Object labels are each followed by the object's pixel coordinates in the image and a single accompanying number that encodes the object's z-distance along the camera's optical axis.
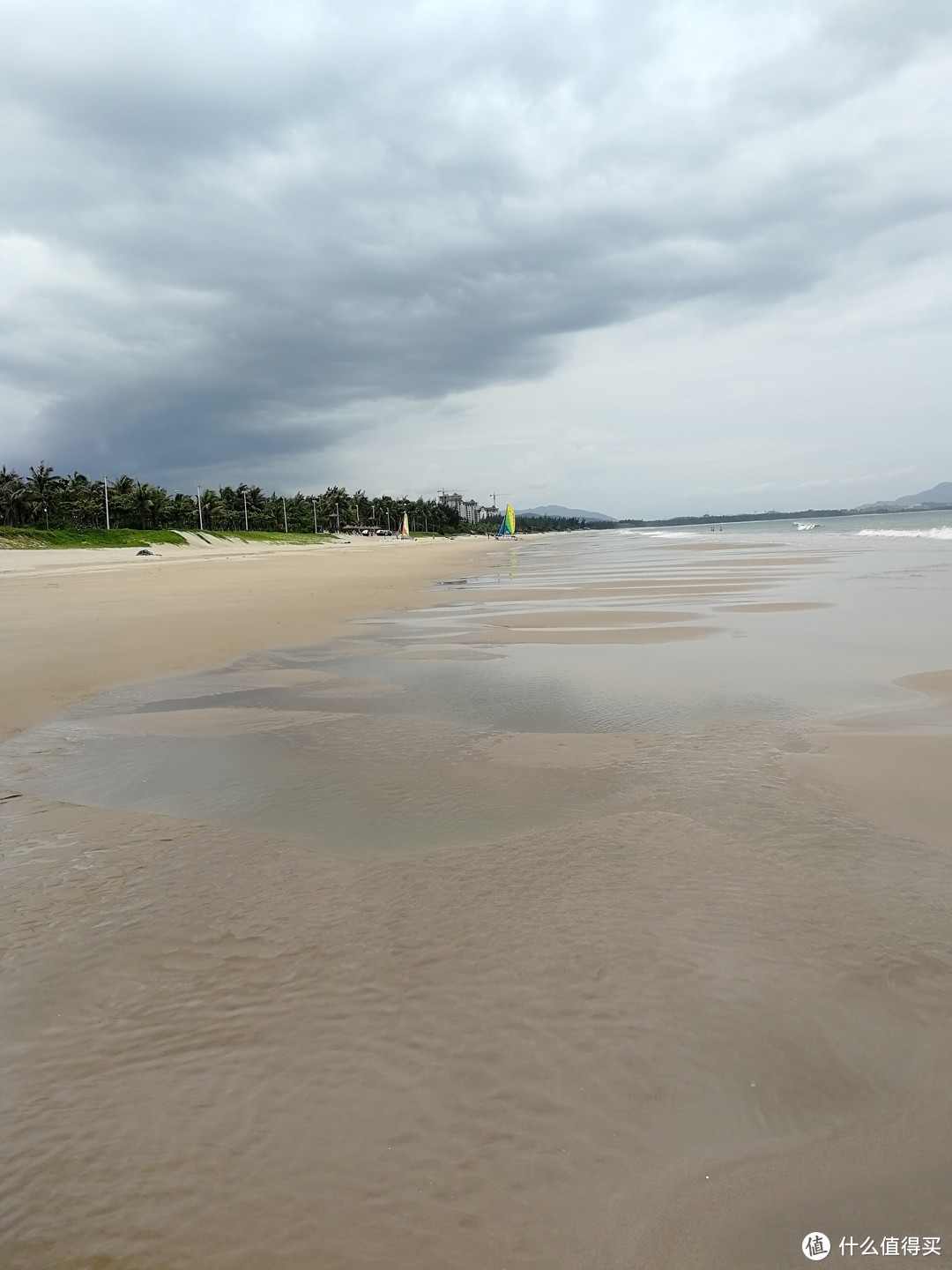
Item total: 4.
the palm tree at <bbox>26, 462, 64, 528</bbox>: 82.38
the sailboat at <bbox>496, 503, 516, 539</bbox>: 122.06
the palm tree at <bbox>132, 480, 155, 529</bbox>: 90.81
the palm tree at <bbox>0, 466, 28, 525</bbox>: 81.12
